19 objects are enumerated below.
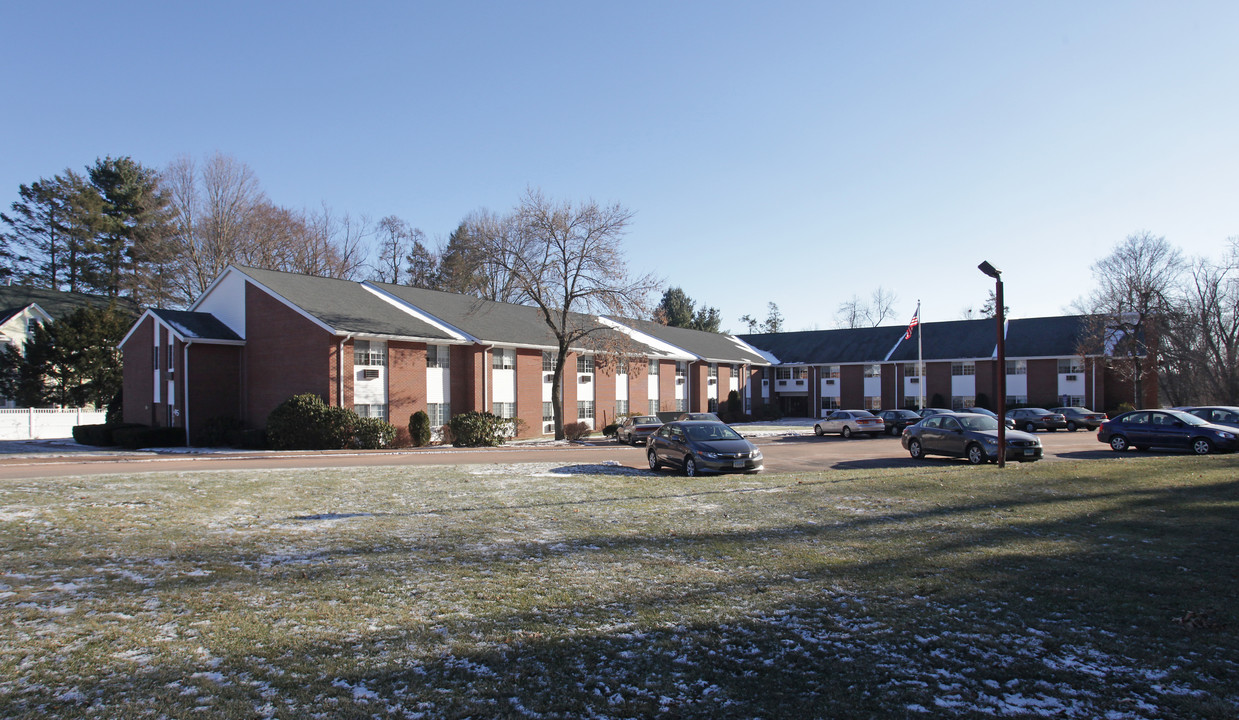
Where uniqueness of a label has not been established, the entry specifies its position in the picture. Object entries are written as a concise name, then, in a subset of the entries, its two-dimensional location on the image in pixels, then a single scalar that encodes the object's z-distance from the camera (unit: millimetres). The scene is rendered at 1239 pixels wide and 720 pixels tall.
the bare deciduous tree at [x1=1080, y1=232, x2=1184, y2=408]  45844
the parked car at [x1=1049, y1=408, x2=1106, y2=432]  38875
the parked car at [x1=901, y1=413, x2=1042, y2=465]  20203
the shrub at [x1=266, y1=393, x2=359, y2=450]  28344
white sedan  35625
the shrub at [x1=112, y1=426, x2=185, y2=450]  29625
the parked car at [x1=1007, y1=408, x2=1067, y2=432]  38938
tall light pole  17270
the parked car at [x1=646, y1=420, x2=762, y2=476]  17938
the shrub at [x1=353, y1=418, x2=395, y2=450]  29188
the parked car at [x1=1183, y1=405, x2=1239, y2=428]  23344
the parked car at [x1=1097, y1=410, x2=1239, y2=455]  21078
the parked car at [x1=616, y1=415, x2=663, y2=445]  32531
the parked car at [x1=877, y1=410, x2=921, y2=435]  36062
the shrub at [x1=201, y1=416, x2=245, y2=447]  30219
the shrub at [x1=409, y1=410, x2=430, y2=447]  31703
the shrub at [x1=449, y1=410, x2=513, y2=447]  32219
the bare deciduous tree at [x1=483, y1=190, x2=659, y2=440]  34188
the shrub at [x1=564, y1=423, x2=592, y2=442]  38906
